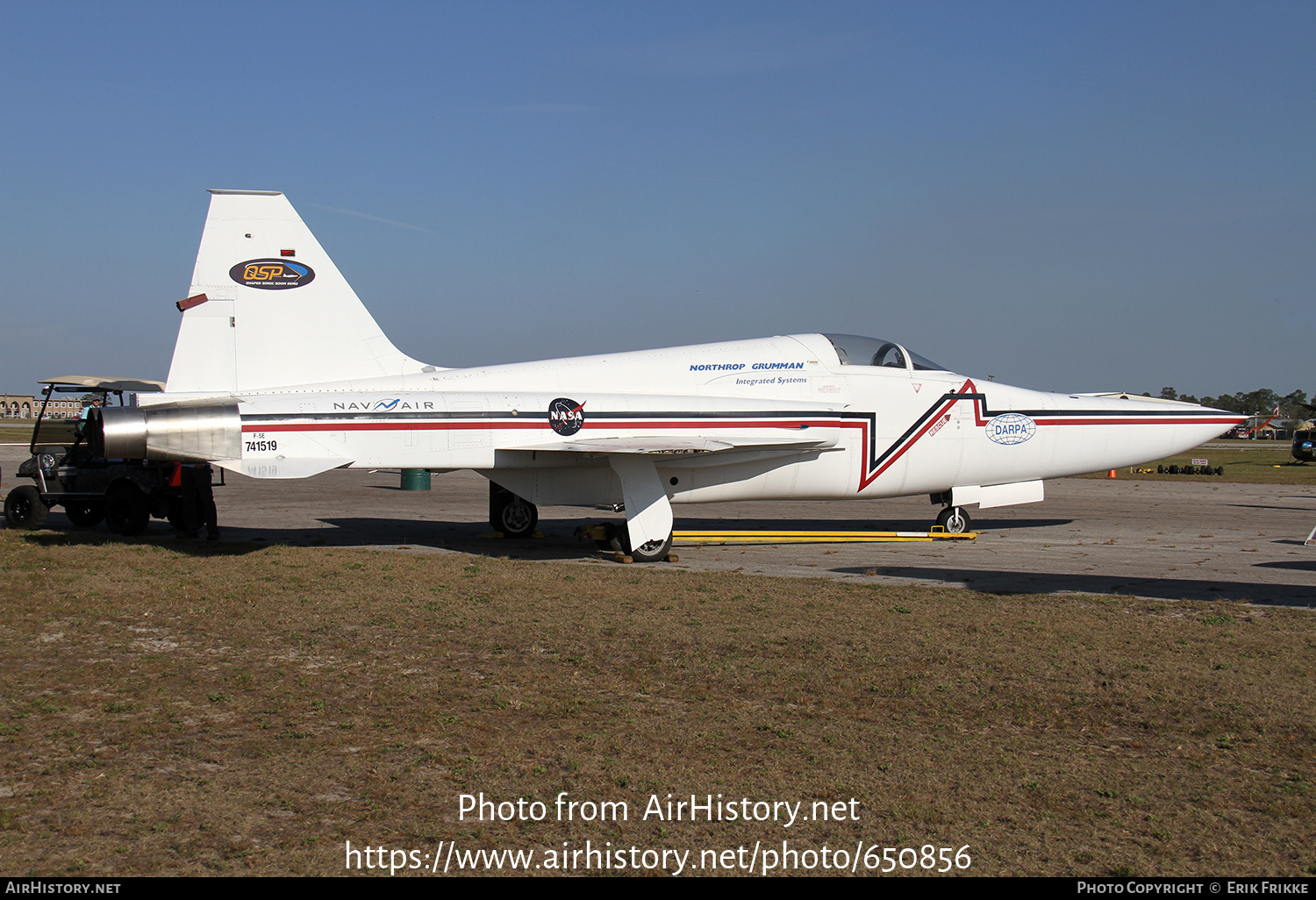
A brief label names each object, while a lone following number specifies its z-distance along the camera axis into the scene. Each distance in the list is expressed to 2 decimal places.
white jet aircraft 12.58
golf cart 15.58
